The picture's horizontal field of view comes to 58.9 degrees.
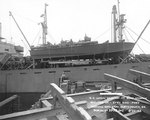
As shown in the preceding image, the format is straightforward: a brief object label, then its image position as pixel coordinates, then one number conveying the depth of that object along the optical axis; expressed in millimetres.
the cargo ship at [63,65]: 13625
